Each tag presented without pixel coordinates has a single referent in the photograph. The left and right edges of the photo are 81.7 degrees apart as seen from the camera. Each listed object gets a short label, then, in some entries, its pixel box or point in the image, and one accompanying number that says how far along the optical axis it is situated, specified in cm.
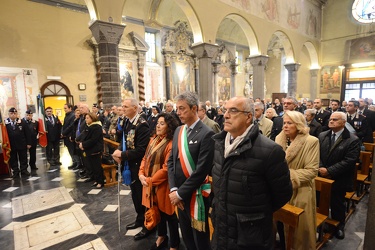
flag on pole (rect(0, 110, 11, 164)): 560
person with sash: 208
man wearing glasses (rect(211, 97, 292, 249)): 153
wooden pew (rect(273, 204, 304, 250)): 202
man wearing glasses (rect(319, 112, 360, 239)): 287
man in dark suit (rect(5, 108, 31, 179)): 575
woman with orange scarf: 255
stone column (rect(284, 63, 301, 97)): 1570
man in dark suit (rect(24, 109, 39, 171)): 628
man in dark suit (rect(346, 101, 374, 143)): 498
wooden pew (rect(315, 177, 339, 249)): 267
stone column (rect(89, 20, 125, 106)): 714
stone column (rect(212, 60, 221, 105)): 1736
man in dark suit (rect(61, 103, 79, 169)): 619
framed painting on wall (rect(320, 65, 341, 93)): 1869
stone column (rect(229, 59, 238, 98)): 1925
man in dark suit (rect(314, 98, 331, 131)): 579
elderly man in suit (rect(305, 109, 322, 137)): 420
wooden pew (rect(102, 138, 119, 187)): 500
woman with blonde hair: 224
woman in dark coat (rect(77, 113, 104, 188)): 473
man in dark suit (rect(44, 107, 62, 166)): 679
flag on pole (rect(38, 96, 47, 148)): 659
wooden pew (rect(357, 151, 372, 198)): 400
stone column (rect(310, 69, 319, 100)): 1966
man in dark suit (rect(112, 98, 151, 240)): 298
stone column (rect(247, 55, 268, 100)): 1293
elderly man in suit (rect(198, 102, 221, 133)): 449
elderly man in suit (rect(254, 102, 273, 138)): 416
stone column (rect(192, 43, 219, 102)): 1023
